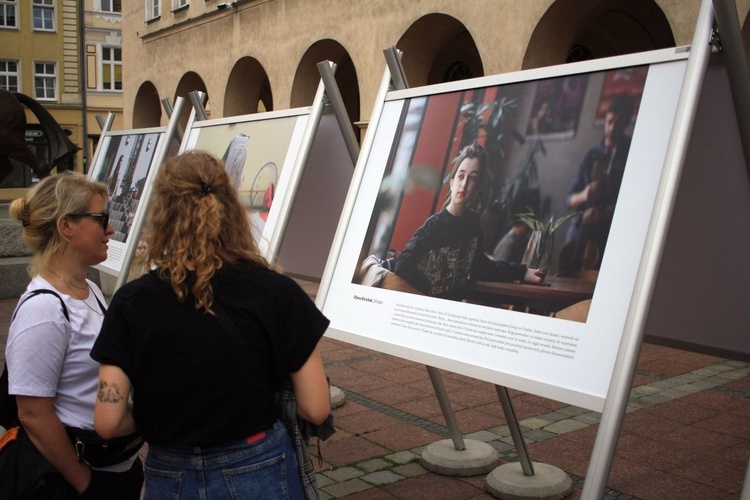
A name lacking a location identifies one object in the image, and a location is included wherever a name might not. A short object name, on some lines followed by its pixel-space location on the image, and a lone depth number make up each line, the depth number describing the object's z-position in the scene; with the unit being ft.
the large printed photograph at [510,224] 7.20
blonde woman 6.83
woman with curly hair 6.02
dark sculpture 29.68
